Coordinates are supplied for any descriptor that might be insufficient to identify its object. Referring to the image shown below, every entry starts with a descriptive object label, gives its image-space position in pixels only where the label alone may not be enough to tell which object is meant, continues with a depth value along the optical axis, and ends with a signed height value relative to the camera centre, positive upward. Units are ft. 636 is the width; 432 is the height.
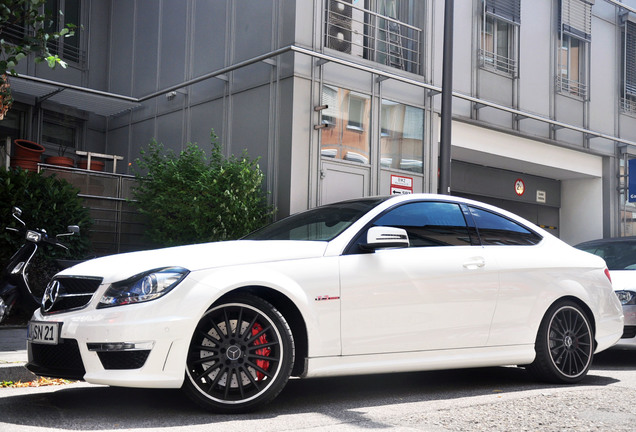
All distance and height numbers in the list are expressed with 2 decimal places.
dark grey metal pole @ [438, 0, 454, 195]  36.65 +7.30
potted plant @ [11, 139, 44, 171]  45.47 +5.28
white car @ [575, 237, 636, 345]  27.81 -0.17
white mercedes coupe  15.67 -1.11
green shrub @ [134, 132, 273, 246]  41.45 +2.89
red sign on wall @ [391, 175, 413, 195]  50.34 +4.69
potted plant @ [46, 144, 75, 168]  48.50 +5.37
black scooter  25.70 -1.07
